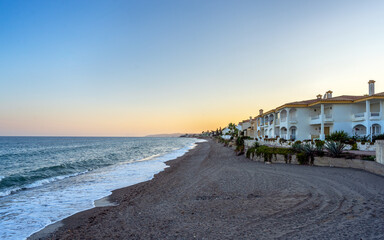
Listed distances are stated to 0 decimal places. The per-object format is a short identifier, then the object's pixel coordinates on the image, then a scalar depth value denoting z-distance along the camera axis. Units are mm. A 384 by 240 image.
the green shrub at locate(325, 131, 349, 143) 20422
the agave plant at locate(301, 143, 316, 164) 14617
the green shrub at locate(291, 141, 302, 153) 16236
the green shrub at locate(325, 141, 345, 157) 13784
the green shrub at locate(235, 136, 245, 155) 24558
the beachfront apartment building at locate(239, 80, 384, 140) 22766
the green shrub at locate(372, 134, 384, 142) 18509
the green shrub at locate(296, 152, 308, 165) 14869
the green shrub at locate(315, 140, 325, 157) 14556
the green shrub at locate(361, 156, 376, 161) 11878
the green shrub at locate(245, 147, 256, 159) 20016
